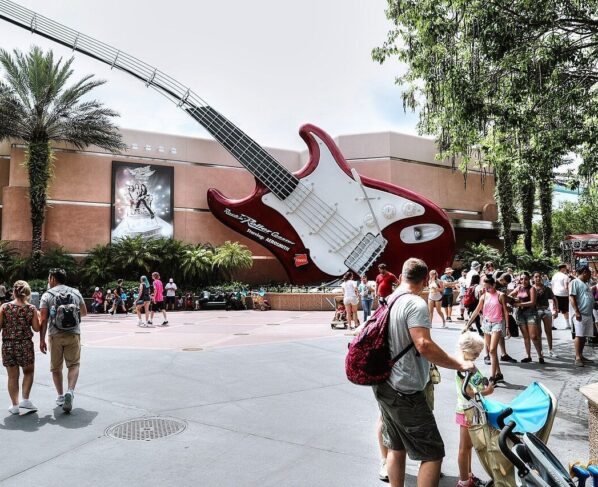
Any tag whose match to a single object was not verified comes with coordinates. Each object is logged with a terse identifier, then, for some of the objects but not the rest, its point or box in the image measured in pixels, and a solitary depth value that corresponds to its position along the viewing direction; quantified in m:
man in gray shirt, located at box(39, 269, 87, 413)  5.81
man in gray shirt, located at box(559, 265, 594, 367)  7.99
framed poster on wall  25.52
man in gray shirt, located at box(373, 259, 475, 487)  3.01
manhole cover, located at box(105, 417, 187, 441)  4.78
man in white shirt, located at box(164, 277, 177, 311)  20.97
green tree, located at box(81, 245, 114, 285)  23.14
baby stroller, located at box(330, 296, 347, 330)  13.70
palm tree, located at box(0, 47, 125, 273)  22.53
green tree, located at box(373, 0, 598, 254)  7.77
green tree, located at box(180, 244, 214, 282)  23.92
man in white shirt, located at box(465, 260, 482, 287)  12.23
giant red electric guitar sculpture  21.73
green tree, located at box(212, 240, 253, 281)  24.27
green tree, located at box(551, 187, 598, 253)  46.94
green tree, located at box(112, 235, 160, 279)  23.50
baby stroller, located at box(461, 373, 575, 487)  3.02
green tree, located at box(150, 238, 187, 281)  24.30
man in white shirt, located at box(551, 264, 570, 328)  12.32
